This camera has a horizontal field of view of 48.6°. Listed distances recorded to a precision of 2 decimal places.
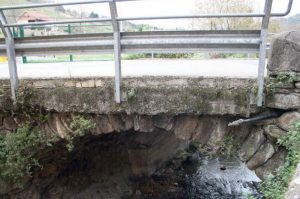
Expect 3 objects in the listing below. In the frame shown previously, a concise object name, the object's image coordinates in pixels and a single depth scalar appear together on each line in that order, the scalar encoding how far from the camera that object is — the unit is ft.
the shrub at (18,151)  15.69
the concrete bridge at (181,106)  13.55
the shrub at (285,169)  12.10
